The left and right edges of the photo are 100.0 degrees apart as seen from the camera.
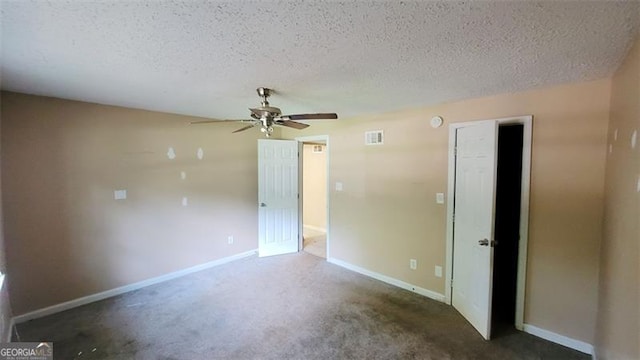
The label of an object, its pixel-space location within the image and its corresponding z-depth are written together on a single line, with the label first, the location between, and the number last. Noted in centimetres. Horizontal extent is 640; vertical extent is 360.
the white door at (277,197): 457
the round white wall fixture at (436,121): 300
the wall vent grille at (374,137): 357
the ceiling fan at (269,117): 219
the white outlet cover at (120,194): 317
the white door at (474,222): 240
